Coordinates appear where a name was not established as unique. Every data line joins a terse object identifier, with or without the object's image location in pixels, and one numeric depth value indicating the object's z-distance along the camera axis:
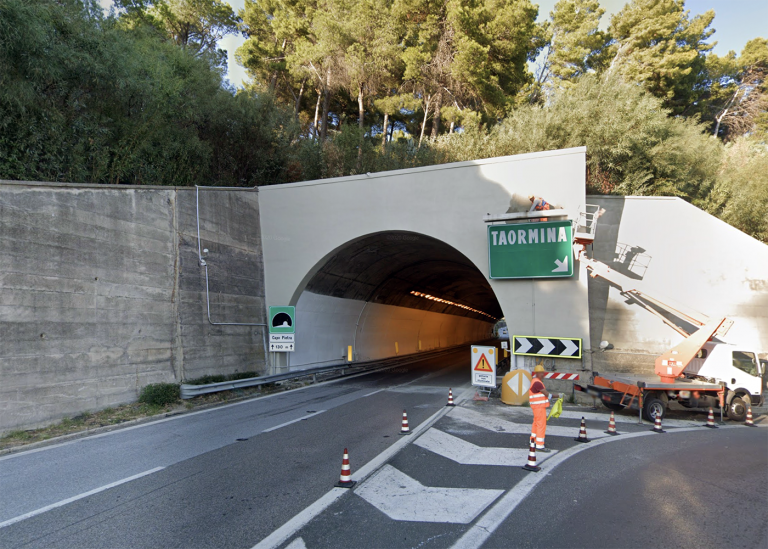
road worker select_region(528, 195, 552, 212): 14.88
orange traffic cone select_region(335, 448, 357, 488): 6.44
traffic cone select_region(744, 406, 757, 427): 12.04
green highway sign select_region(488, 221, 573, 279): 14.65
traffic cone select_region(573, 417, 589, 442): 9.42
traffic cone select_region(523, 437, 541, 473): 7.30
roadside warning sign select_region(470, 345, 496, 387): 14.29
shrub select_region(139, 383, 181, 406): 12.46
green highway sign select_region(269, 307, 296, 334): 17.41
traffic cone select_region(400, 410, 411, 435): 9.73
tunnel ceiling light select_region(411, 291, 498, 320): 30.19
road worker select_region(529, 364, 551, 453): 7.95
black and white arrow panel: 14.33
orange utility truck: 11.99
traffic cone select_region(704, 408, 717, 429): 11.58
